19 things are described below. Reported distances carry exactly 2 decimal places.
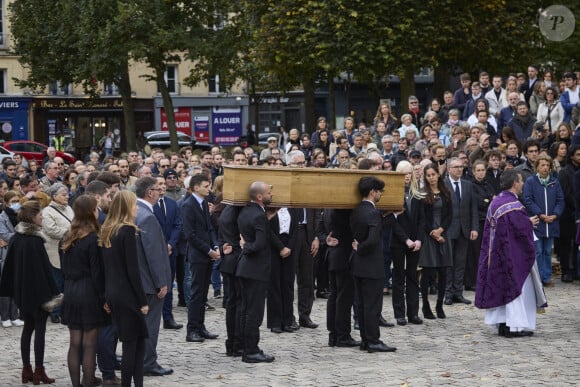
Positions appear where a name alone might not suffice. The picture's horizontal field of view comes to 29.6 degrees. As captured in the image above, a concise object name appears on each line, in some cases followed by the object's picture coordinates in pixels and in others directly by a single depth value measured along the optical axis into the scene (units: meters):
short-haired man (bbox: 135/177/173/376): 11.43
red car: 50.56
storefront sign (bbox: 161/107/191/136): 65.94
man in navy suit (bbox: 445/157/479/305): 16.69
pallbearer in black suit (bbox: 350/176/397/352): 12.66
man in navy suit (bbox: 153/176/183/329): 15.41
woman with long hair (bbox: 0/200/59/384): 11.70
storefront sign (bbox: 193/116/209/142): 63.16
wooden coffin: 12.45
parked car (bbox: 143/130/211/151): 57.22
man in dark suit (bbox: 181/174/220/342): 13.80
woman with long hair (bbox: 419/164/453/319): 15.41
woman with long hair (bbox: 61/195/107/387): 10.61
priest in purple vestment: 13.75
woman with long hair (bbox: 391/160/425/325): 14.88
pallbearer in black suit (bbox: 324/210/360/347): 13.19
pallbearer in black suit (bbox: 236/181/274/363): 12.34
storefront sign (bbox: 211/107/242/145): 49.94
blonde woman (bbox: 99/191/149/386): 10.45
